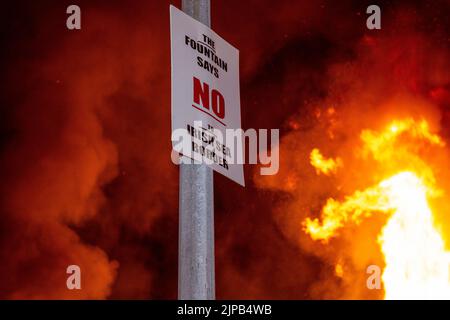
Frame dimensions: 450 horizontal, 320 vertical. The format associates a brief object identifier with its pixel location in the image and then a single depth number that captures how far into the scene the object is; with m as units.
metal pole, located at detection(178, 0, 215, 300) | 8.73
